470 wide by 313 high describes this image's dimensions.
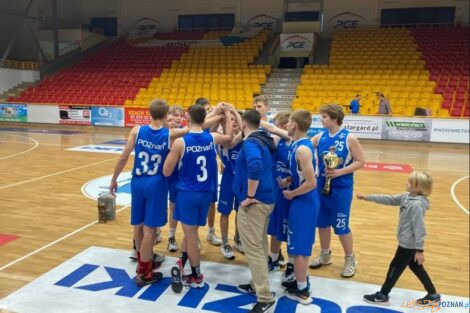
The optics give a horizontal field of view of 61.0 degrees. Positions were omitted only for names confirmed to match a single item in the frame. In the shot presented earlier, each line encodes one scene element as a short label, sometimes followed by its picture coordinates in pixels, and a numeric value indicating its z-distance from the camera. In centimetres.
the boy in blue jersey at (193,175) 342
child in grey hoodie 294
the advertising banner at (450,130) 1393
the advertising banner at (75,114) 1836
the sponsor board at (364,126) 1466
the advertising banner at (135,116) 1731
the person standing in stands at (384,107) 1452
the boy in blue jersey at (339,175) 366
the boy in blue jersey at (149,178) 359
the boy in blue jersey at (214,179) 366
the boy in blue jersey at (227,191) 414
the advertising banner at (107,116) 1783
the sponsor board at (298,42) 2142
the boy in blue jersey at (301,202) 317
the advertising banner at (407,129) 1421
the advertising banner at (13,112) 1920
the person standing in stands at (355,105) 1452
